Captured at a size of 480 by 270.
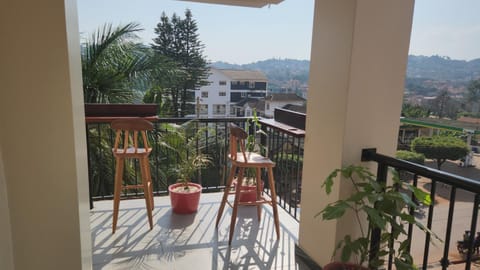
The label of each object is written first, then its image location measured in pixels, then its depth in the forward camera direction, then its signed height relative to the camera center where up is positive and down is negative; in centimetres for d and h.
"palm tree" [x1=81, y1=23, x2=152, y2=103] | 498 +32
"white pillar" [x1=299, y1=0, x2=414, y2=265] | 164 +5
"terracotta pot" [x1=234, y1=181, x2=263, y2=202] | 297 -108
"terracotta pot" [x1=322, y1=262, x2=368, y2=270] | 153 -93
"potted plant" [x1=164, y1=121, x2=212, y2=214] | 284 -80
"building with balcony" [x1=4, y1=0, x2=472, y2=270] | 128 -13
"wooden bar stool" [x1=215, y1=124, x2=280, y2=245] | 232 -61
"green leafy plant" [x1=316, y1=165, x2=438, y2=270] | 132 -56
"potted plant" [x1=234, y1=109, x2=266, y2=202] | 295 -94
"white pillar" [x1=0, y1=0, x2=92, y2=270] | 126 -23
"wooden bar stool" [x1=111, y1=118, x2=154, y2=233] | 237 -58
